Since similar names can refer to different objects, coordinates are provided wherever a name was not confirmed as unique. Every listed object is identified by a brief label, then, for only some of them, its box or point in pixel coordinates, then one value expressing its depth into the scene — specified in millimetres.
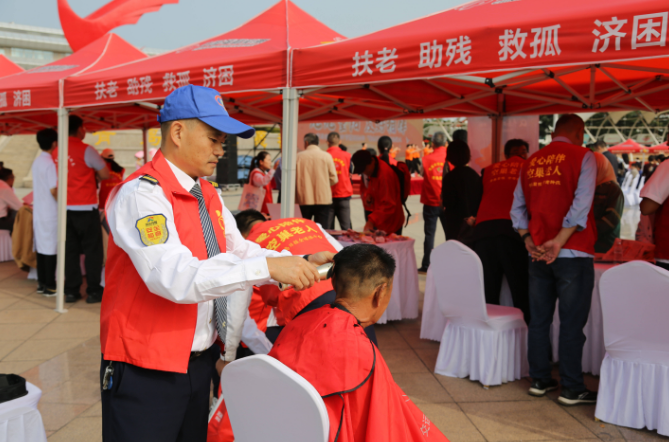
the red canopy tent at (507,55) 2477
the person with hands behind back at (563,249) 3182
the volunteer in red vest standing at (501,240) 4117
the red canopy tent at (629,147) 32469
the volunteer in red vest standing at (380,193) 5734
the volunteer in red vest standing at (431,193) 7026
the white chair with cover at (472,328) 3582
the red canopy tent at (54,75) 5348
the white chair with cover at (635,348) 2814
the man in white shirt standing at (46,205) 5996
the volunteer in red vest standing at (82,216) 5754
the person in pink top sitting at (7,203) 7669
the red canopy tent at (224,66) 3922
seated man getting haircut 1432
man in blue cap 1333
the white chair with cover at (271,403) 1250
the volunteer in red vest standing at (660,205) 3277
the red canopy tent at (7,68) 8891
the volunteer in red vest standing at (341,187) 7973
